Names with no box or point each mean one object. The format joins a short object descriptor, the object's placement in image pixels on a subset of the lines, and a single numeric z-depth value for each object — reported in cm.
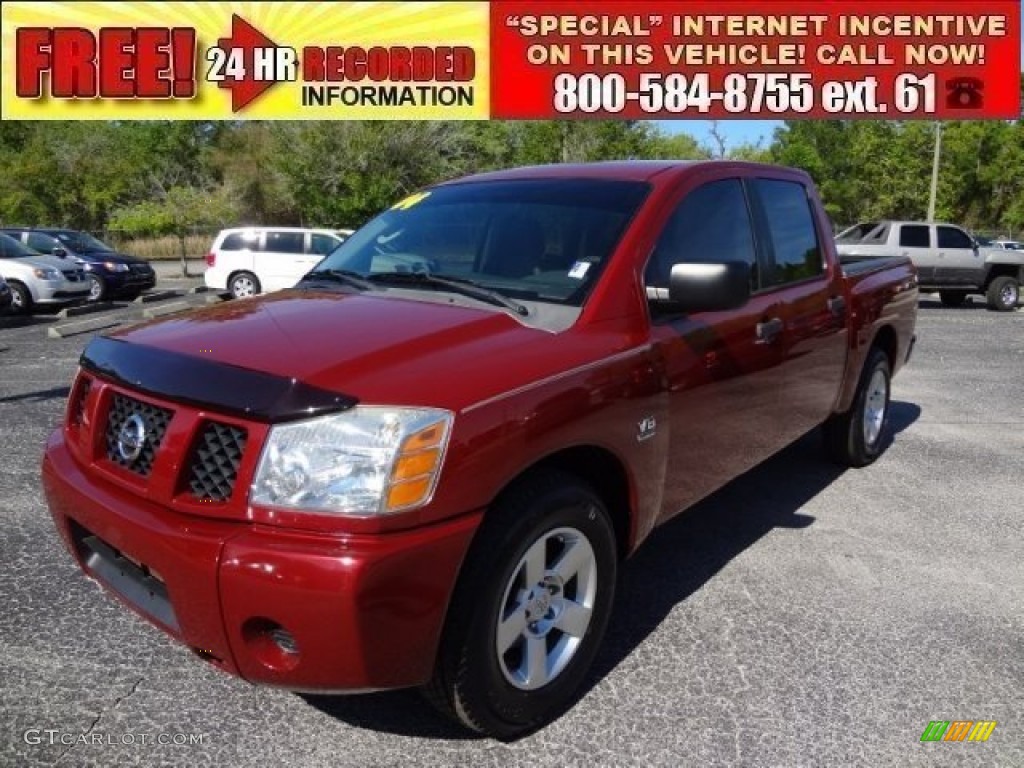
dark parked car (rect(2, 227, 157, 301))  1730
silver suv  1497
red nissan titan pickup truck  212
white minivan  1781
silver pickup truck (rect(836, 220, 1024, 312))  1769
